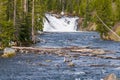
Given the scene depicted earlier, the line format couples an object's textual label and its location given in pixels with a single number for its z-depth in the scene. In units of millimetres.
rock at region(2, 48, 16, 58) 47625
